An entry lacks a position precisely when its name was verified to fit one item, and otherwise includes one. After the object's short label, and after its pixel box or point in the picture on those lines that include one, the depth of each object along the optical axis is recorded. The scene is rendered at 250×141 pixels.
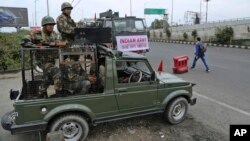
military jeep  3.68
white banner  10.12
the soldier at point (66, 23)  5.05
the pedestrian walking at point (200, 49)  10.52
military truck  10.27
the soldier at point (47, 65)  3.85
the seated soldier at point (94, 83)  4.11
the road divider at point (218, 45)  22.11
